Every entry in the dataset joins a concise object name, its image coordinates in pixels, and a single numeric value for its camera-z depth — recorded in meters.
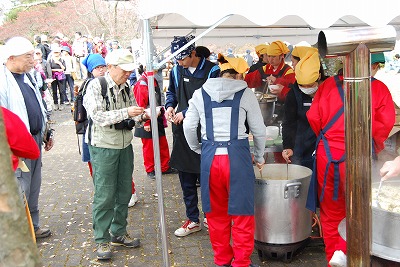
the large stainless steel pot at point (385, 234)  2.15
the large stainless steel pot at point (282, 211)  3.76
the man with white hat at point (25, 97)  4.14
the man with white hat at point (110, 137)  3.94
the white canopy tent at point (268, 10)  2.81
